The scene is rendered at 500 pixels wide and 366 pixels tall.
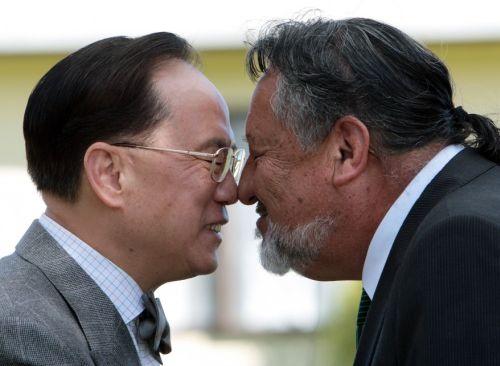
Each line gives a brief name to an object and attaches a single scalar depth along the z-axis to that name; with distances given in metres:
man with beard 5.64
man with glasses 5.81
